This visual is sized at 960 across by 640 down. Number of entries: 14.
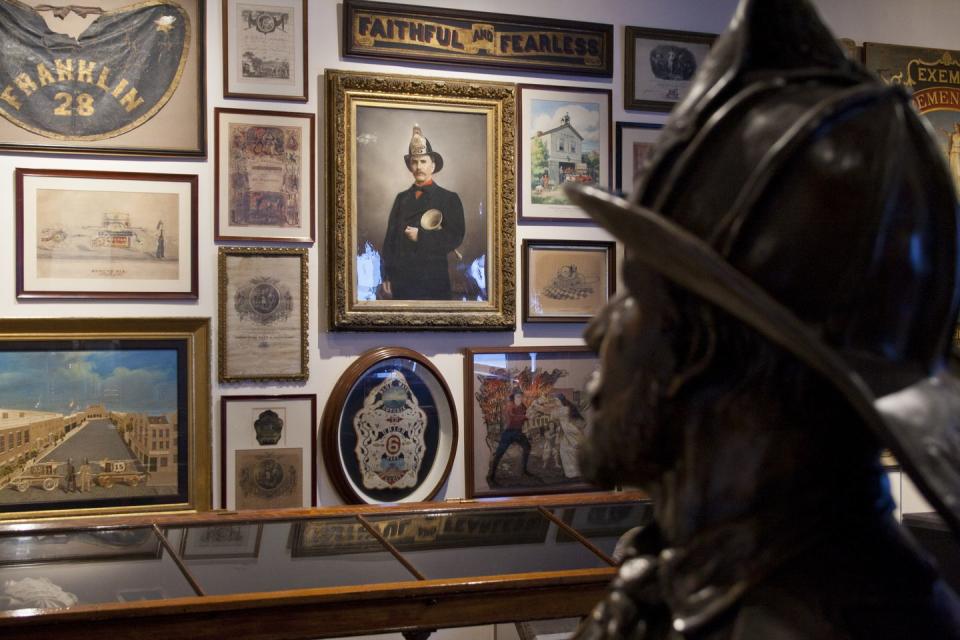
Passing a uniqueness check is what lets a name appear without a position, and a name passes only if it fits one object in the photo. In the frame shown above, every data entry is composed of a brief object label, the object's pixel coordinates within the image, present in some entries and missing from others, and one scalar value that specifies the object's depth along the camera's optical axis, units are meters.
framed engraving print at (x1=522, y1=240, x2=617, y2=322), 4.69
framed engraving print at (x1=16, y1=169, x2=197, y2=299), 4.03
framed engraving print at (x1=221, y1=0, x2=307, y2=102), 4.29
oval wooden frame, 4.32
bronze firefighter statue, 0.84
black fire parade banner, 4.04
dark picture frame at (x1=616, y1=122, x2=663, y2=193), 4.86
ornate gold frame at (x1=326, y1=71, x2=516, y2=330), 4.35
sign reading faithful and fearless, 4.44
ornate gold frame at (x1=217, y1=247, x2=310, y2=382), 4.22
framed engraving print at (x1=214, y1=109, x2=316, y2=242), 4.27
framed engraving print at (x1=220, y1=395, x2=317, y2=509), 4.25
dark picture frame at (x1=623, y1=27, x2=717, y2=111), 4.87
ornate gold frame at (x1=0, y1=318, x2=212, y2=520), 4.04
